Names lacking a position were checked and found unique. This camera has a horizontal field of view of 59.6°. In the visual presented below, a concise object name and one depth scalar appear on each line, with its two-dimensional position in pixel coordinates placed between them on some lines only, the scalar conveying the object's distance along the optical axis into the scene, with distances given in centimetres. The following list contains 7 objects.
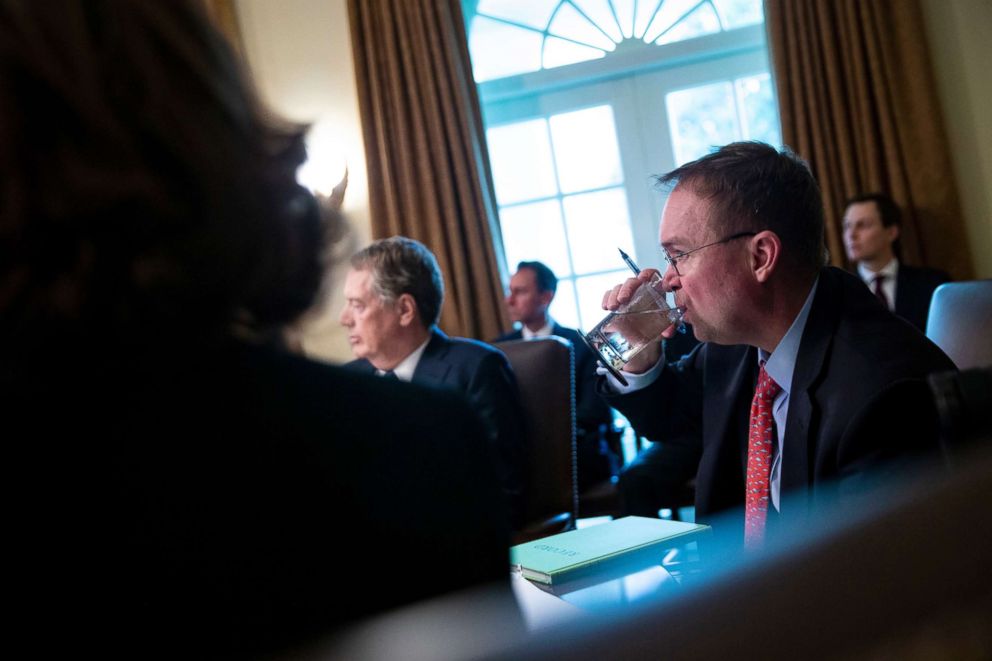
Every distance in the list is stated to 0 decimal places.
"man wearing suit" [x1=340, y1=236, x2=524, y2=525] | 274
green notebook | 116
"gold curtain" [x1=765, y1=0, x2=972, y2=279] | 454
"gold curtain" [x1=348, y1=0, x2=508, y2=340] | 486
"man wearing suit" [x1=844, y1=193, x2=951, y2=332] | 416
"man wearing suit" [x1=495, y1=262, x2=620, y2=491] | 344
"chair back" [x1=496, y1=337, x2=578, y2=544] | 242
